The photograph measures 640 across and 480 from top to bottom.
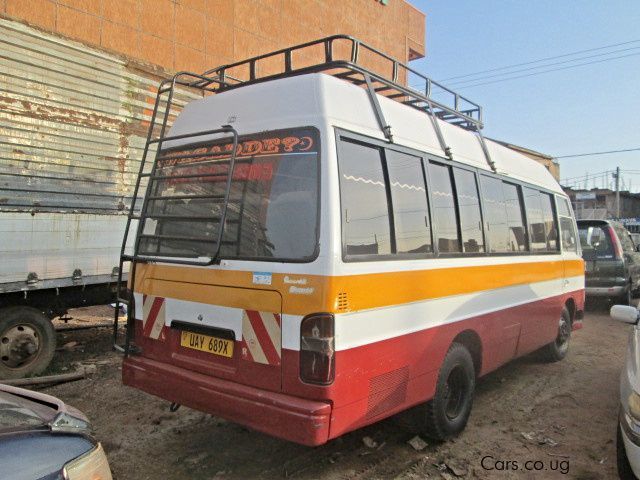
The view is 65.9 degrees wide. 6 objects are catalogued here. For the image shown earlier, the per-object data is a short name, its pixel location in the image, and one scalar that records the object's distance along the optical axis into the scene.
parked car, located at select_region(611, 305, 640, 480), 2.97
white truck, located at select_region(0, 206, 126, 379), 5.23
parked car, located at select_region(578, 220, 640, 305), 10.07
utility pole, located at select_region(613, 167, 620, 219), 42.22
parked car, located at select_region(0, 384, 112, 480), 1.74
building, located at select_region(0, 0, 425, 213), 5.32
